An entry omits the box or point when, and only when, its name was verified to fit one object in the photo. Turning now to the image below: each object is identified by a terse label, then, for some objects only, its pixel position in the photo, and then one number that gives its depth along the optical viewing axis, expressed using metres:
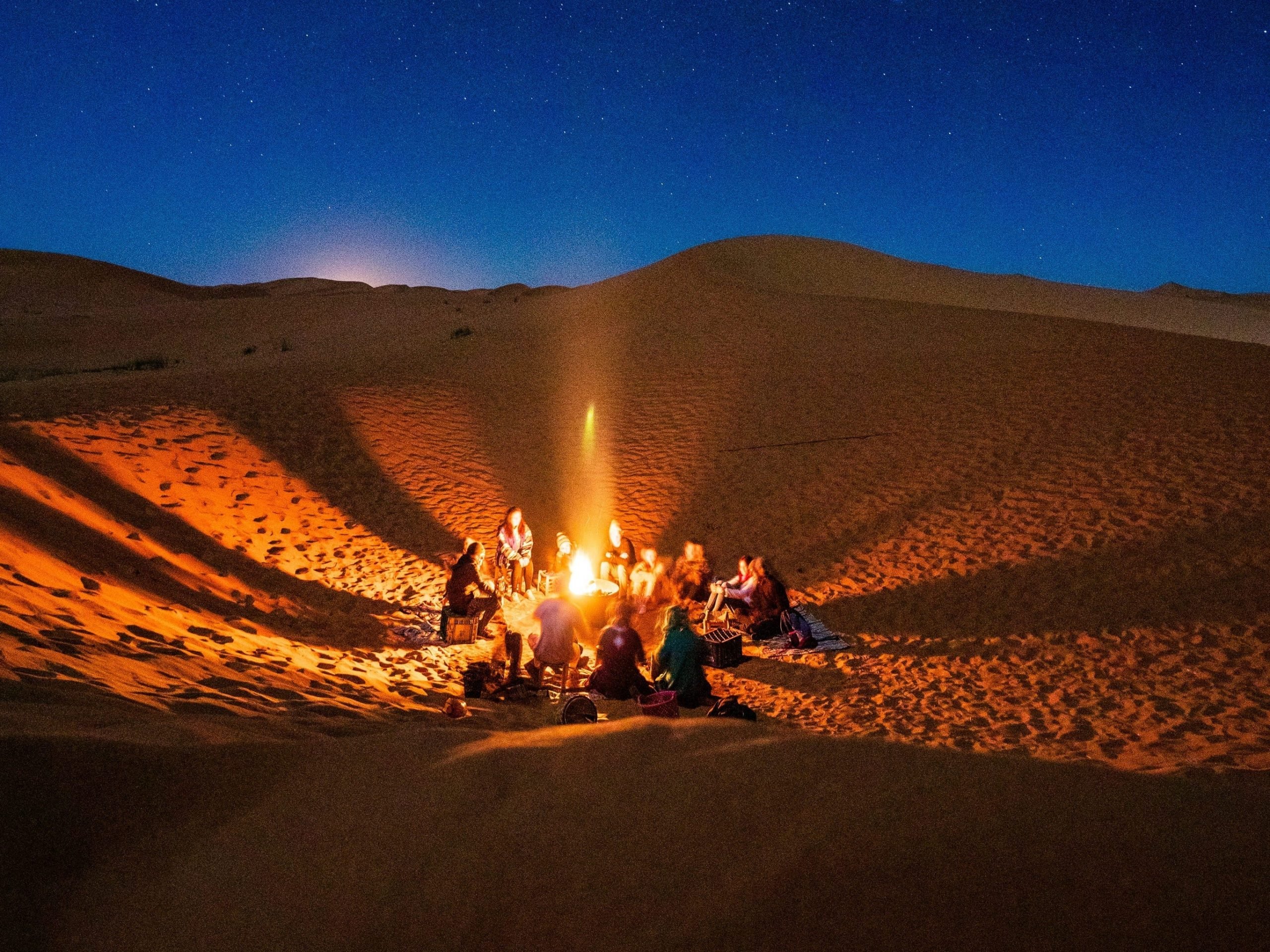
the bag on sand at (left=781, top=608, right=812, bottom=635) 7.62
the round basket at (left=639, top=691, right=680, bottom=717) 5.35
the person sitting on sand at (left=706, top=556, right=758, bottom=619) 8.11
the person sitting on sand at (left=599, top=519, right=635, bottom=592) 8.91
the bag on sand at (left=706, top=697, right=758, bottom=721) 5.13
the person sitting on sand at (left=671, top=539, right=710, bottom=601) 8.78
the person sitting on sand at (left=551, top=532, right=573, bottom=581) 9.34
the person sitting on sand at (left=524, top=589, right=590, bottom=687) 6.31
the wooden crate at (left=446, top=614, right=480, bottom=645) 7.56
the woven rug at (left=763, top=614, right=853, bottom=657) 7.60
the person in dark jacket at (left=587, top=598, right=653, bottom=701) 6.11
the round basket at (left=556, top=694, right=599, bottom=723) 5.29
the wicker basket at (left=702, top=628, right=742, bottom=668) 7.45
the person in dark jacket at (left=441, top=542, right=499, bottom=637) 7.66
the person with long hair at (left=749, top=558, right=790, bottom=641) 7.80
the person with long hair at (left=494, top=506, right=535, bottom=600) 9.13
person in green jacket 5.91
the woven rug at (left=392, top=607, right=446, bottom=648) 7.57
